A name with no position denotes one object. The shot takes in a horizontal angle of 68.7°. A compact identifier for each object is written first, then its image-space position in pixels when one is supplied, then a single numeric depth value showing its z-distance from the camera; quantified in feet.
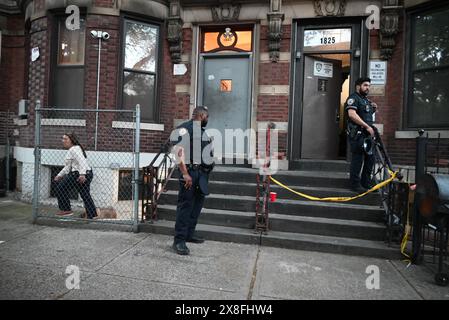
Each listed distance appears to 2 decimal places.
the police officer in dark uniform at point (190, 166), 14.29
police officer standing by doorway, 17.28
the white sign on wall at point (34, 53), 24.03
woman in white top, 19.16
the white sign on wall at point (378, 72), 21.85
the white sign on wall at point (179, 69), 24.70
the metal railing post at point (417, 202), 14.10
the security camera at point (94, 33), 22.34
